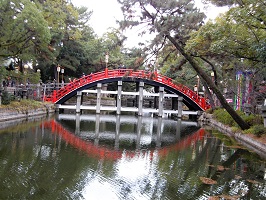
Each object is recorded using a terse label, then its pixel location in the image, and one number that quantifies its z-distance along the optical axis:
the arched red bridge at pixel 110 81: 24.83
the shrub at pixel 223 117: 17.99
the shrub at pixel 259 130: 12.90
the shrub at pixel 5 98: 16.95
